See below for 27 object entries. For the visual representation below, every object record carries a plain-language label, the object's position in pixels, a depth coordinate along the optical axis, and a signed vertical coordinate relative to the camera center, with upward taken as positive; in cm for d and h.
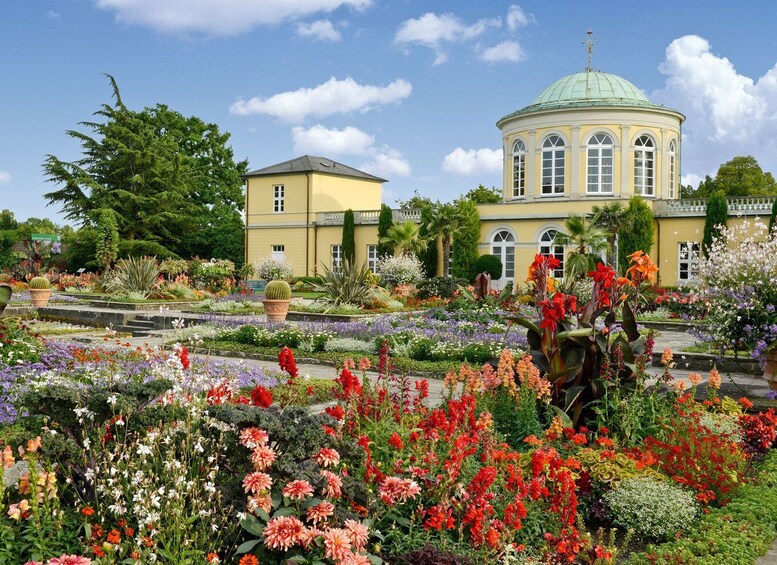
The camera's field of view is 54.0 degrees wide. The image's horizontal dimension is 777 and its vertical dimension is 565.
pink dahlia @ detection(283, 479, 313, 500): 322 -87
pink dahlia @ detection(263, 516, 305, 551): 303 -99
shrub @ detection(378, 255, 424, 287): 3021 +55
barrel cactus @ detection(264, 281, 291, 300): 1825 -16
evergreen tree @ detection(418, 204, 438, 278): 3438 +130
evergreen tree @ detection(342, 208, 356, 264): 3716 +242
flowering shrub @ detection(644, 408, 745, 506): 493 -117
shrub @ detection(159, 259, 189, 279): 2963 +68
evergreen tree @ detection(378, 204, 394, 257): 3556 +286
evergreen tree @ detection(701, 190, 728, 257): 2897 +282
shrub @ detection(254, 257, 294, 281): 3596 +73
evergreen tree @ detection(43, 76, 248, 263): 4197 +528
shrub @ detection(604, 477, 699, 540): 445 -132
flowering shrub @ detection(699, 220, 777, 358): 825 -14
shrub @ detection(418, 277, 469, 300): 2566 -11
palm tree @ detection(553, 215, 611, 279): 2753 +179
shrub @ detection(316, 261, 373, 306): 2023 -6
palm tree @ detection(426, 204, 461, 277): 3266 +261
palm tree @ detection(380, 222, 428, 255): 3375 +207
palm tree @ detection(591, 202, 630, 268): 2939 +257
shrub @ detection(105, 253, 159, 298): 2381 +22
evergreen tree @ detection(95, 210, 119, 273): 3053 +181
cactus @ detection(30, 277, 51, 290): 2308 +2
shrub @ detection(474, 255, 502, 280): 3243 +81
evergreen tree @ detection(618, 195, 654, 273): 2994 +219
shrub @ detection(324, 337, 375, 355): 1261 -102
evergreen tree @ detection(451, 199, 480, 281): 3306 +191
